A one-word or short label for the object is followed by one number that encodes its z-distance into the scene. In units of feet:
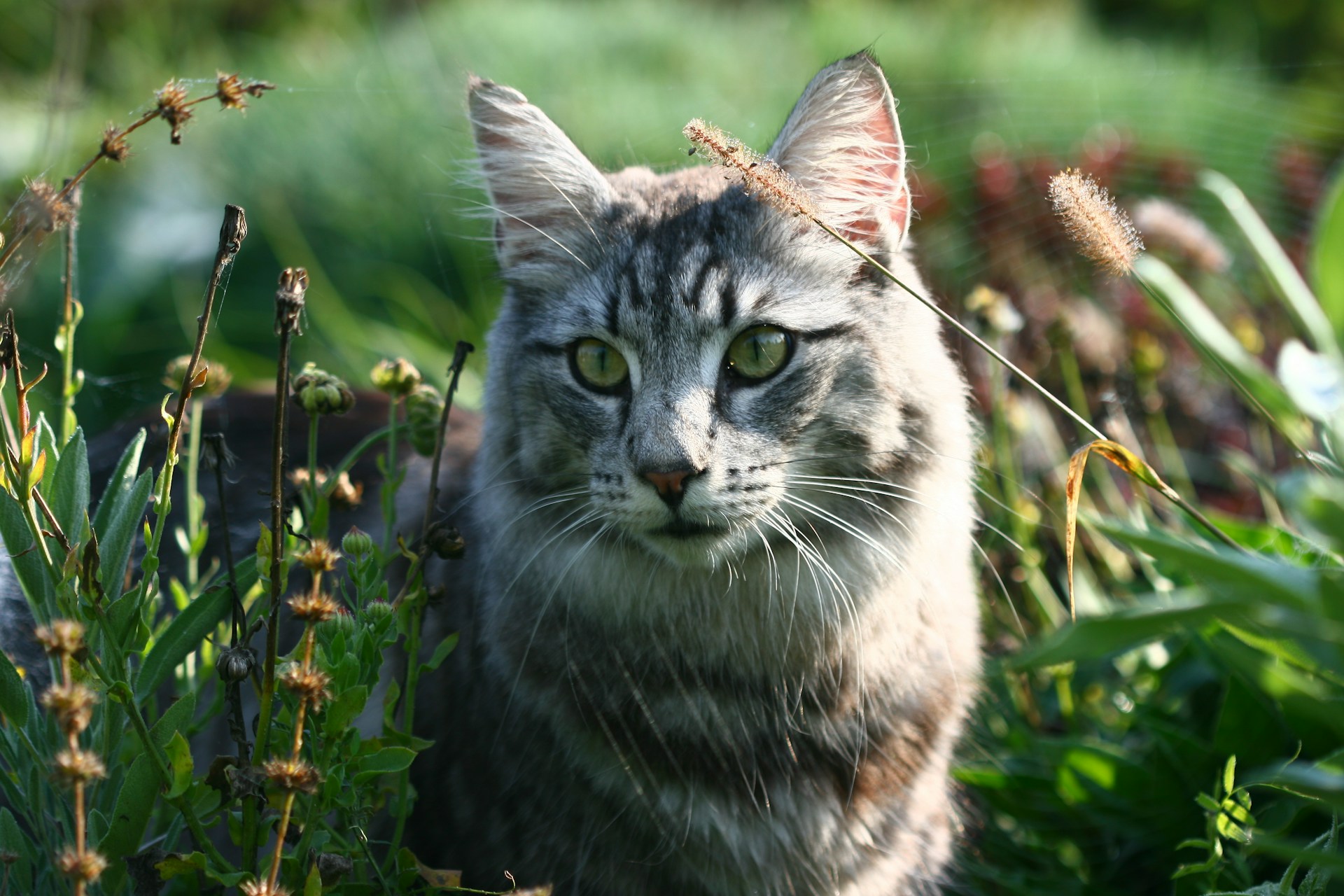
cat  3.45
